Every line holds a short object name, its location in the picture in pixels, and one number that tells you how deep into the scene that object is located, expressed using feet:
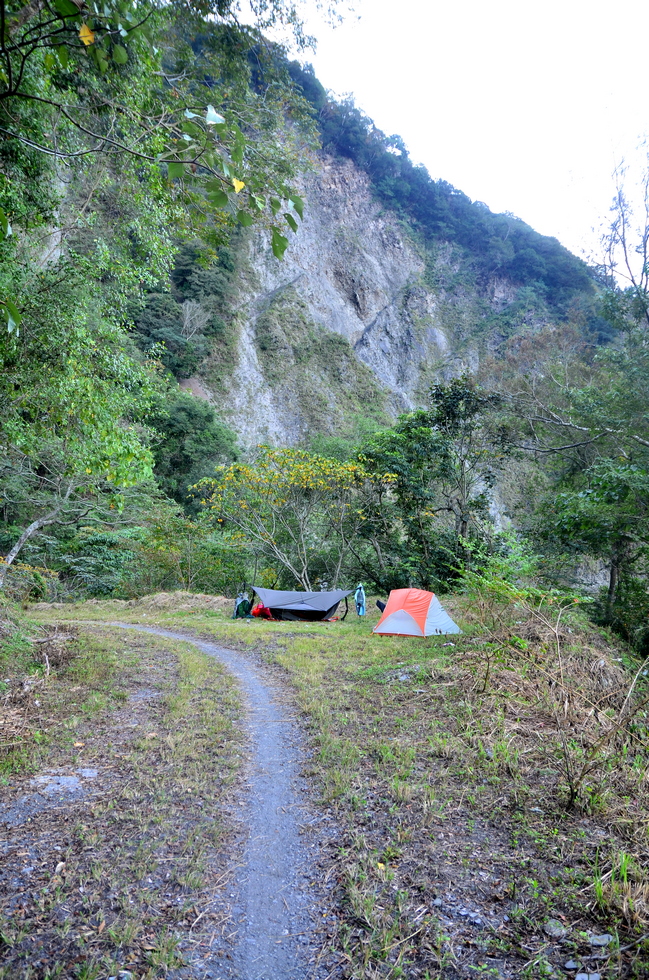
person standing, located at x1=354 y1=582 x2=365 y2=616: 45.15
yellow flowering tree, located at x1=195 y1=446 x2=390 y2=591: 47.29
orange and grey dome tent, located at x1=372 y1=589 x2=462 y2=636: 30.48
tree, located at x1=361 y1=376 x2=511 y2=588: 50.62
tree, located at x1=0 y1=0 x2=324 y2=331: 5.86
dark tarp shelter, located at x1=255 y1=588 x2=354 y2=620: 43.27
